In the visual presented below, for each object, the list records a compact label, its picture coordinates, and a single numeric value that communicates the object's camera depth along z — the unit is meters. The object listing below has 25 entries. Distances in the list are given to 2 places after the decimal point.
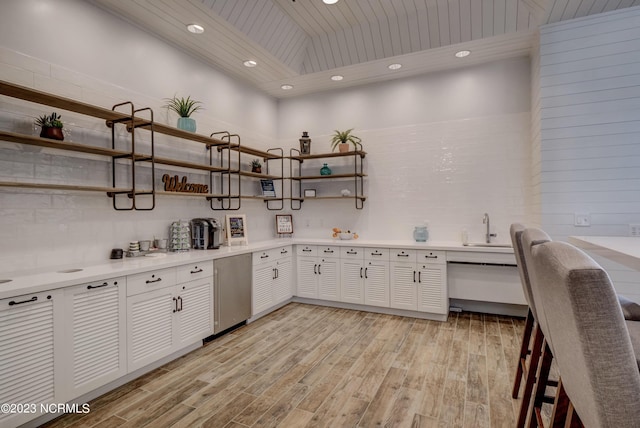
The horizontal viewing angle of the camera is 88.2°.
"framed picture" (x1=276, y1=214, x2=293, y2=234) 5.05
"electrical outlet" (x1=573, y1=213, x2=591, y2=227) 3.12
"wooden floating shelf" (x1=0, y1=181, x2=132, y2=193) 2.12
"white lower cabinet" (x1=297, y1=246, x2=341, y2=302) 4.33
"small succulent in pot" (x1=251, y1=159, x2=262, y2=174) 4.55
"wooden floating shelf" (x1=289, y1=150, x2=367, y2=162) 4.49
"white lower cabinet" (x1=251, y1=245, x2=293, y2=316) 3.82
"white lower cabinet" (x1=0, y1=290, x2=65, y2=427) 1.81
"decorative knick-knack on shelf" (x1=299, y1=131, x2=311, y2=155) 4.93
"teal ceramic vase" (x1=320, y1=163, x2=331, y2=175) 4.77
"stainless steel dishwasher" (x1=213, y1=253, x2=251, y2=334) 3.28
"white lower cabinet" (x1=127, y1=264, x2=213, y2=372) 2.49
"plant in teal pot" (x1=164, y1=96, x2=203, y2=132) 3.41
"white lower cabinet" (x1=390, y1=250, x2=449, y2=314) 3.78
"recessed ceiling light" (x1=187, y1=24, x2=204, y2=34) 3.24
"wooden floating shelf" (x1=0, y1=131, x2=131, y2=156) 2.12
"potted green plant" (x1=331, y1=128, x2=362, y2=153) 4.60
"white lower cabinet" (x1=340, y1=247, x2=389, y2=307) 4.05
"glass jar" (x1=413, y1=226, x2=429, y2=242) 4.21
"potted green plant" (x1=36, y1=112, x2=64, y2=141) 2.35
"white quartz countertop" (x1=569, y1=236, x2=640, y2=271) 1.44
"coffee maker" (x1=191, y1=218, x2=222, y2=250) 3.60
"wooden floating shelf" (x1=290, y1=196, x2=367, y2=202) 4.60
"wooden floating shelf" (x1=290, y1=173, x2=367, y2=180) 4.54
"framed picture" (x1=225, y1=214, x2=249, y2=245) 4.03
